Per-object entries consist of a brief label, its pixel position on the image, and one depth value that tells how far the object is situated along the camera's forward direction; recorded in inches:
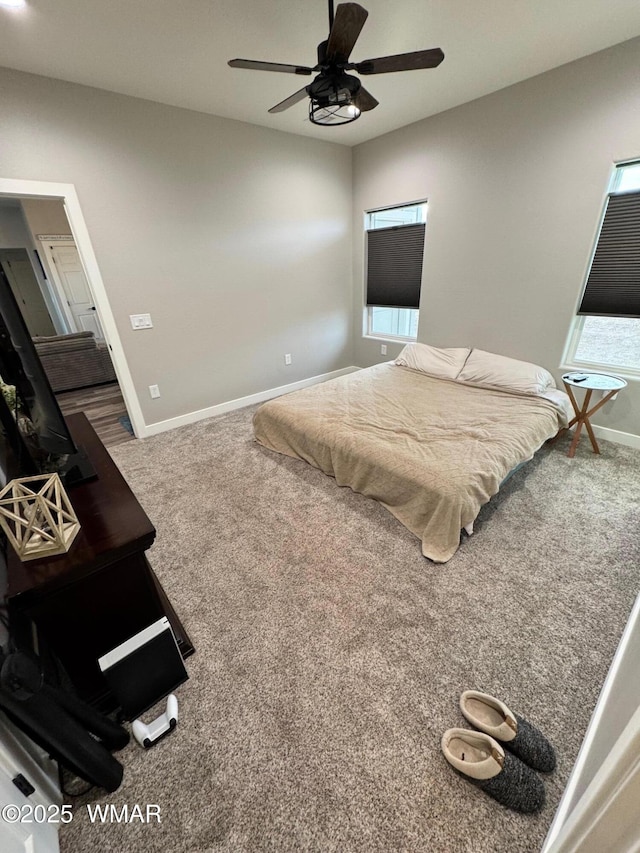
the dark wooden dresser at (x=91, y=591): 37.7
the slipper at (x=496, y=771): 37.9
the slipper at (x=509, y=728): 40.8
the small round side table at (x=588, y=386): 94.8
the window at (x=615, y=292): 94.3
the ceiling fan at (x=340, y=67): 56.6
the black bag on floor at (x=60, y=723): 29.7
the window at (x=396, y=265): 144.8
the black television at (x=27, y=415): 43.6
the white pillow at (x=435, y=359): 128.0
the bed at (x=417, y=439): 70.9
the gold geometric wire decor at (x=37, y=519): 36.8
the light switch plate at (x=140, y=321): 118.9
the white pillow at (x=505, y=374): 108.5
